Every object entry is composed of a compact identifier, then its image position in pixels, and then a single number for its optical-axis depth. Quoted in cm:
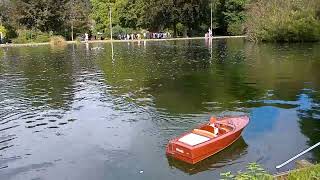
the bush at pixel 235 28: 8037
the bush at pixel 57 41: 6920
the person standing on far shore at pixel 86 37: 7542
